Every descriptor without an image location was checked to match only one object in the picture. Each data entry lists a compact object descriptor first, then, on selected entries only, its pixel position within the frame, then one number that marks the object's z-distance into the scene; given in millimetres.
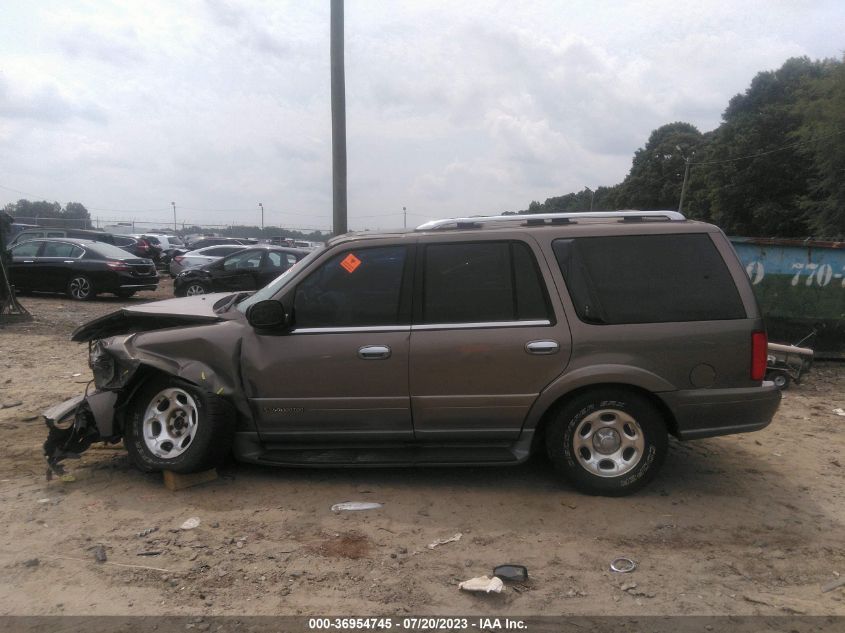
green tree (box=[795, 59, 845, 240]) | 30359
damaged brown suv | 4219
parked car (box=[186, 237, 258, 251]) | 33000
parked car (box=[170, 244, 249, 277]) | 19359
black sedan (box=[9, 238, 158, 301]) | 15320
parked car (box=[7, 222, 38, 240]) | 28738
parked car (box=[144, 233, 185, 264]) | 28594
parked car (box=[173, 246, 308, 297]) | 14750
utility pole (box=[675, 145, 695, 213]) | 53306
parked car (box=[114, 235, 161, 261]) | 25406
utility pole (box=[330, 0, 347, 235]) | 9016
